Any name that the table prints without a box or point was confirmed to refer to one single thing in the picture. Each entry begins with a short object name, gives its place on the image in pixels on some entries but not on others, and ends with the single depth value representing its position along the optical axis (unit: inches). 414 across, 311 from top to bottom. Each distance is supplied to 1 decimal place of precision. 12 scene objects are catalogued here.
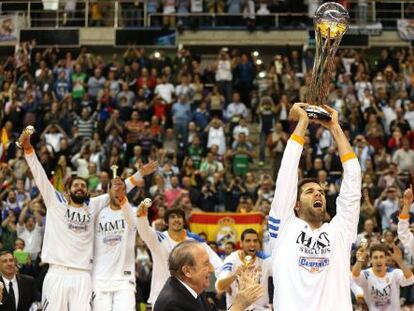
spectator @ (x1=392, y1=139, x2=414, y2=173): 947.3
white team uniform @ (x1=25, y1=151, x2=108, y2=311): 542.6
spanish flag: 820.0
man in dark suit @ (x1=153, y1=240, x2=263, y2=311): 289.4
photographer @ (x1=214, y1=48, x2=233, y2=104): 1129.4
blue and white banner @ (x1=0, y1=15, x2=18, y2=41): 1315.2
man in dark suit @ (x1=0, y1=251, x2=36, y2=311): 559.8
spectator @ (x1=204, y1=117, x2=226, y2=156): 987.3
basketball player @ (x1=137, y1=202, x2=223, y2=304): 532.1
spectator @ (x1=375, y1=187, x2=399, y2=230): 832.3
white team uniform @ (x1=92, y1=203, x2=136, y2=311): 556.7
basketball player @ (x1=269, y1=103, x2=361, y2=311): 331.9
